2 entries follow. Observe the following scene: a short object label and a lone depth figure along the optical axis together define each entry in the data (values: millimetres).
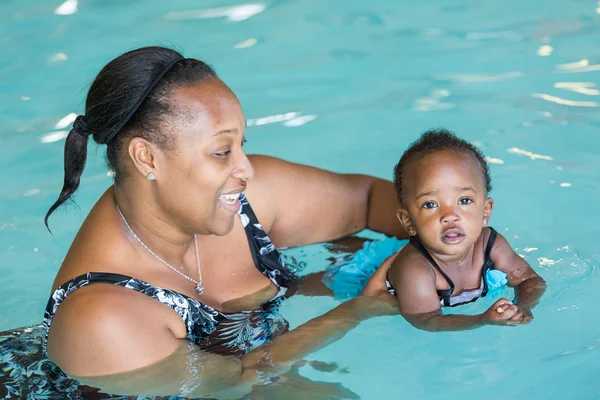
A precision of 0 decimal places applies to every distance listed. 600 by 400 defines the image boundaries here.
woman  2590
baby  2977
